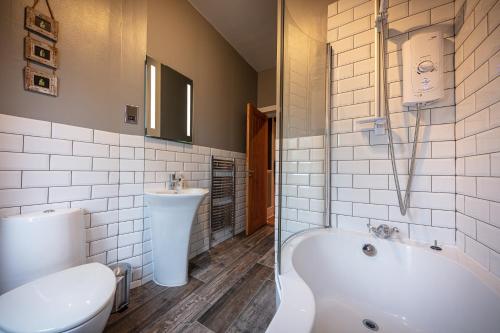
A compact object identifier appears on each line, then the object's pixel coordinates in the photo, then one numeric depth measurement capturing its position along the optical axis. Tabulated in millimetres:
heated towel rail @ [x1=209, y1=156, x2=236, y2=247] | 2304
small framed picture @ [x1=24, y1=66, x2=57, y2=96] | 1012
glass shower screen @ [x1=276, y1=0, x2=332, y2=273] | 1289
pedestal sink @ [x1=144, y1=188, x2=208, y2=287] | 1451
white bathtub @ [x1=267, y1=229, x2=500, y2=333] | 756
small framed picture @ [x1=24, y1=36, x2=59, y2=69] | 1014
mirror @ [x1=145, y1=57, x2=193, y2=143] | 1602
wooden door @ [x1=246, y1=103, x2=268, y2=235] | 2748
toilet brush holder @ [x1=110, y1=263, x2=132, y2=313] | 1230
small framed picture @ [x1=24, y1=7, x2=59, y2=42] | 1020
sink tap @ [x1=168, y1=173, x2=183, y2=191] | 1730
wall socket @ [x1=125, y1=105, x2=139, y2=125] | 1456
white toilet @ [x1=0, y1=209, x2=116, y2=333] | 683
